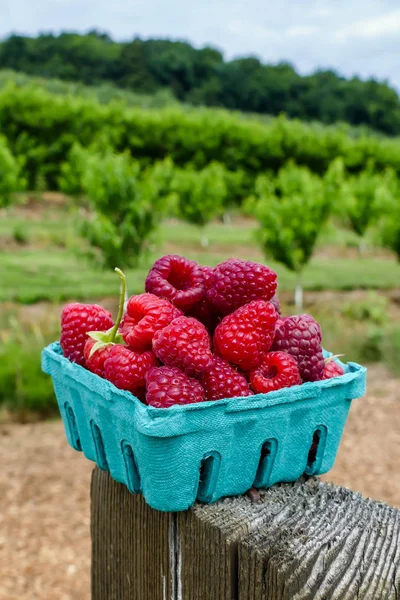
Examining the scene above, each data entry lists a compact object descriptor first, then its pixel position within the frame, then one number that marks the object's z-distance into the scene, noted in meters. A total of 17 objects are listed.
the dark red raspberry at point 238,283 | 0.34
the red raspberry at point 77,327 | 0.36
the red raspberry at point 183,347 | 0.32
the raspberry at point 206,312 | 0.36
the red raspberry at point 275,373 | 0.33
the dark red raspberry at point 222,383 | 0.33
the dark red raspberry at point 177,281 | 0.35
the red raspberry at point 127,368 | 0.33
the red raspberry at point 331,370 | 0.35
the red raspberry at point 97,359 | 0.34
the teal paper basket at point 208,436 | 0.31
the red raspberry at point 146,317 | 0.34
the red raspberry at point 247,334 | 0.33
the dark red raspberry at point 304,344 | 0.34
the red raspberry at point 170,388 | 0.31
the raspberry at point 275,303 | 0.36
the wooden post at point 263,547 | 0.30
